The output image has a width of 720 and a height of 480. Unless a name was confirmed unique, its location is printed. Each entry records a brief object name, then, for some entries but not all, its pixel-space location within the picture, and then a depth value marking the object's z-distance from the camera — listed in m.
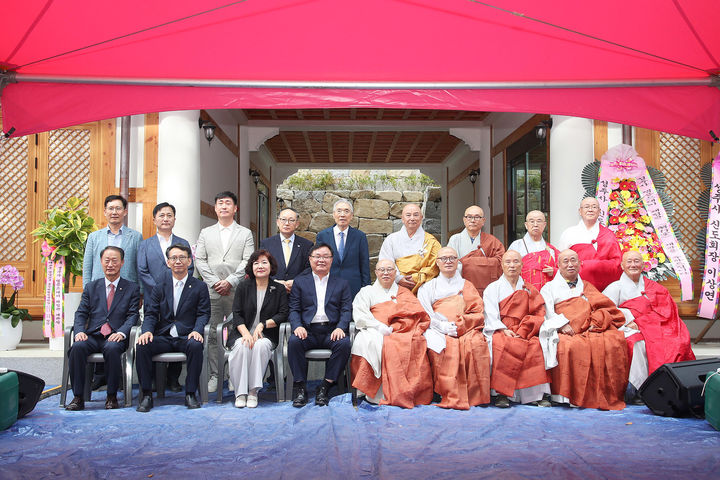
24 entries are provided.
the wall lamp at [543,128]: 6.90
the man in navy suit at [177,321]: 4.43
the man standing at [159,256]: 4.95
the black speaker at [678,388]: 3.96
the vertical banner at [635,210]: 6.04
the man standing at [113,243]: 4.93
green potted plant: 5.60
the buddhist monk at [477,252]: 5.16
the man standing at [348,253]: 5.23
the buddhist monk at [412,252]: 5.15
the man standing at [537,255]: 5.08
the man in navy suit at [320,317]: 4.61
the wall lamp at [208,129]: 7.11
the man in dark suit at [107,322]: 4.41
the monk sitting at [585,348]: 4.47
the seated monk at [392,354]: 4.49
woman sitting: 4.55
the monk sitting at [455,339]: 4.50
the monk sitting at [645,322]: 4.61
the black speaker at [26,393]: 4.02
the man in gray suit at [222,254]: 5.12
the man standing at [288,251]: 5.19
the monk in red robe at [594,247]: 5.14
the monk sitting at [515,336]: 4.51
